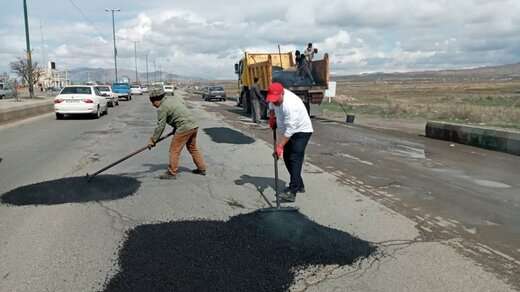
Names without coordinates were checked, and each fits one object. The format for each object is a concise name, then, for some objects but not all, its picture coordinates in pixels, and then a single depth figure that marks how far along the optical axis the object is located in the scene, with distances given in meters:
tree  49.90
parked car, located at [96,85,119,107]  32.06
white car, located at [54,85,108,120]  21.14
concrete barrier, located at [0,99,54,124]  19.71
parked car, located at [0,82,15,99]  48.03
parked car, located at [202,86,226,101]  44.28
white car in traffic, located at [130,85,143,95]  67.79
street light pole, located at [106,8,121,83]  66.18
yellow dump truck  19.78
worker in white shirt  6.18
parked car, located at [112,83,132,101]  45.09
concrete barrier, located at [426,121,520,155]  11.63
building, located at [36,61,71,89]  106.94
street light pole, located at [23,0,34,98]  27.16
